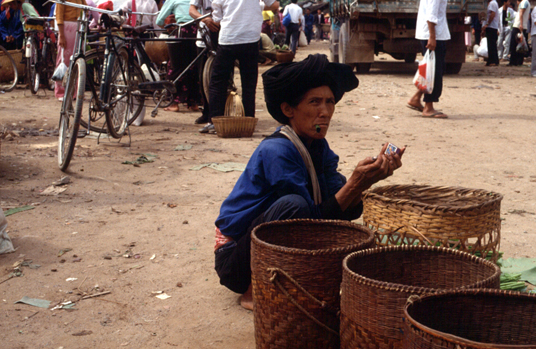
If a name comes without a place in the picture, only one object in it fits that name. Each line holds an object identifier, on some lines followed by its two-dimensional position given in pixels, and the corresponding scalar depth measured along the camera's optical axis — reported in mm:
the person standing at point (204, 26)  6660
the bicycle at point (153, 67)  6277
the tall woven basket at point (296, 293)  1902
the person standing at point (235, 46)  6262
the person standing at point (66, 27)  7179
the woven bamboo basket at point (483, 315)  1528
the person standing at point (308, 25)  31461
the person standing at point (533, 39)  12703
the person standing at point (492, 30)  15031
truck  11391
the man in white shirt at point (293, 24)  19672
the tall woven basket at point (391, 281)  1632
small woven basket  6418
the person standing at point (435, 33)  7301
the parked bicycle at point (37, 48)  10070
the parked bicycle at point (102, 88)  4907
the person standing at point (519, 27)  14820
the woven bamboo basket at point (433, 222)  2381
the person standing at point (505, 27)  16672
